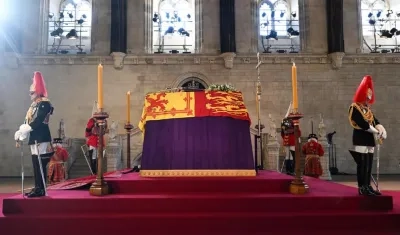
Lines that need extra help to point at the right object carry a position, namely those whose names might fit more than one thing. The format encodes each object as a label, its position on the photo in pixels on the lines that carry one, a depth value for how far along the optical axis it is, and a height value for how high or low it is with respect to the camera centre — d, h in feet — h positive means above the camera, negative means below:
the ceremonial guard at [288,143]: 29.89 -0.88
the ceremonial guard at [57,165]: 29.94 -2.58
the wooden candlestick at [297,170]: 15.24 -1.70
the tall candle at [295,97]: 16.39 +1.71
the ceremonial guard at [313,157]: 34.76 -2.48
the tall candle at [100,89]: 16.30 +2.19
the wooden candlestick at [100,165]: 15.05 -1.37
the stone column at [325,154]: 39.60 -2.57
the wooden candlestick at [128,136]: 24.38 -0.07
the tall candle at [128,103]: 24.26 +2.23
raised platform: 13.19 -3.16
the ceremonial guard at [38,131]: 15.39 +0.24
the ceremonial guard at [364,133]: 15.56 -0.05
